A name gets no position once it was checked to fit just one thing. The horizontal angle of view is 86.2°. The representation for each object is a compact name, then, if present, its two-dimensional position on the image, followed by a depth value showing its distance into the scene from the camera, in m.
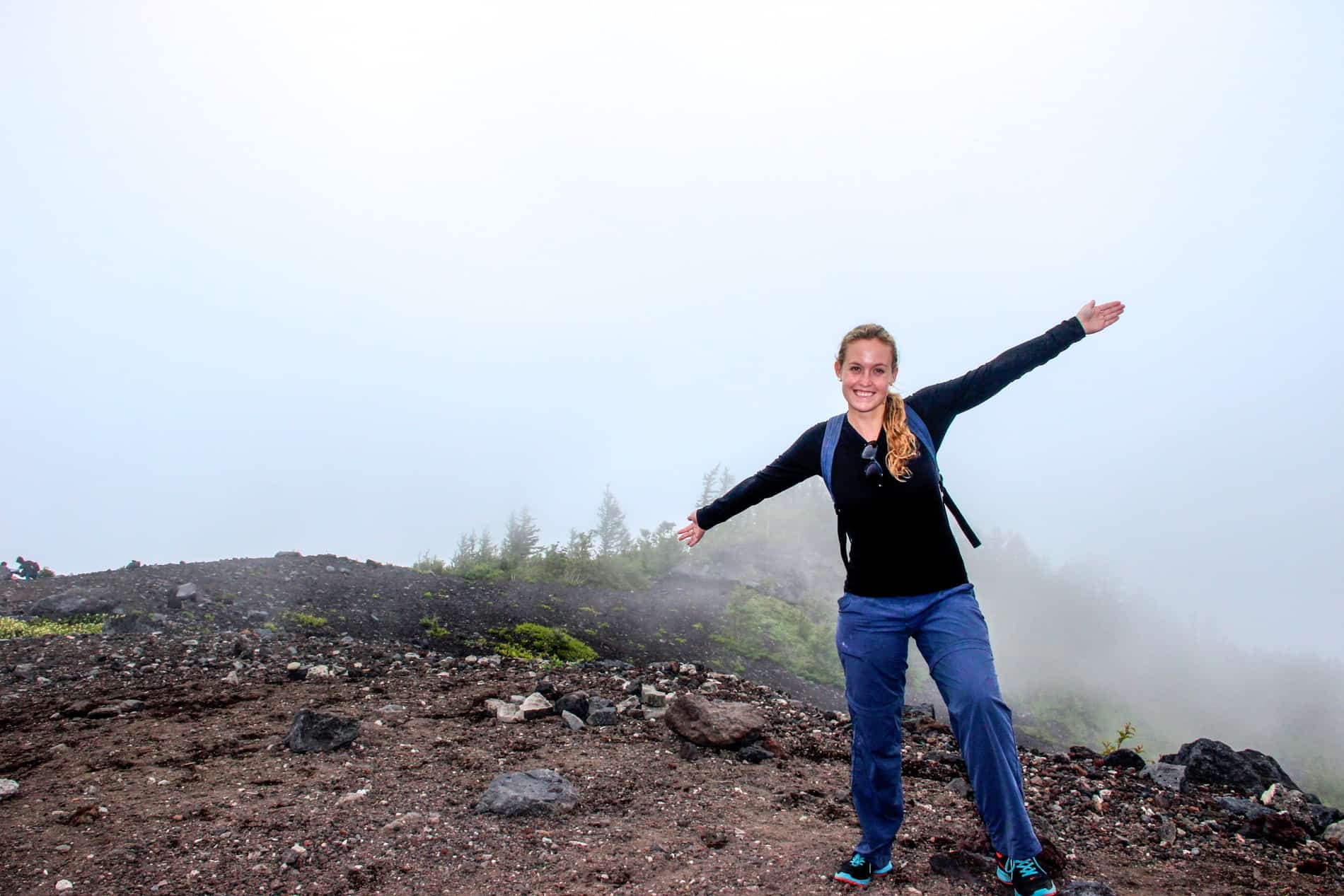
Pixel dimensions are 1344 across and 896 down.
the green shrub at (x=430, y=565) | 22.17
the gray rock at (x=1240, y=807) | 5.18
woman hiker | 3.28
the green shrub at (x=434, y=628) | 11.62
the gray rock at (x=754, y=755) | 6.00
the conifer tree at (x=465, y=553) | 22.77
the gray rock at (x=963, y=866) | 3.82
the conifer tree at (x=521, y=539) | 22.55
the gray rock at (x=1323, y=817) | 5.16
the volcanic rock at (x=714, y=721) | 6.12
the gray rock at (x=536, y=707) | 6.73
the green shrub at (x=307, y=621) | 11.30
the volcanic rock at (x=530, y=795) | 4.58
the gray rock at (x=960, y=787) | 5.41
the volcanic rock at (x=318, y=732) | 5.48
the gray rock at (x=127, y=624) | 10.05
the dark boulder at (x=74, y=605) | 12.10
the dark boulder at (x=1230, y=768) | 6.04
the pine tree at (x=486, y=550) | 22.59
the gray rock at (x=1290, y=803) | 5.15
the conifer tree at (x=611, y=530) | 26.00
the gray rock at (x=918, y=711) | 8.03
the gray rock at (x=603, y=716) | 6.64
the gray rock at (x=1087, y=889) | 3.59
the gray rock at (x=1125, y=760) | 6.28
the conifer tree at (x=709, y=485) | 32.06
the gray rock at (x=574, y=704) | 6.78
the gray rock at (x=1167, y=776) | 5.78
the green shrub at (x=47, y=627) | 10.44
